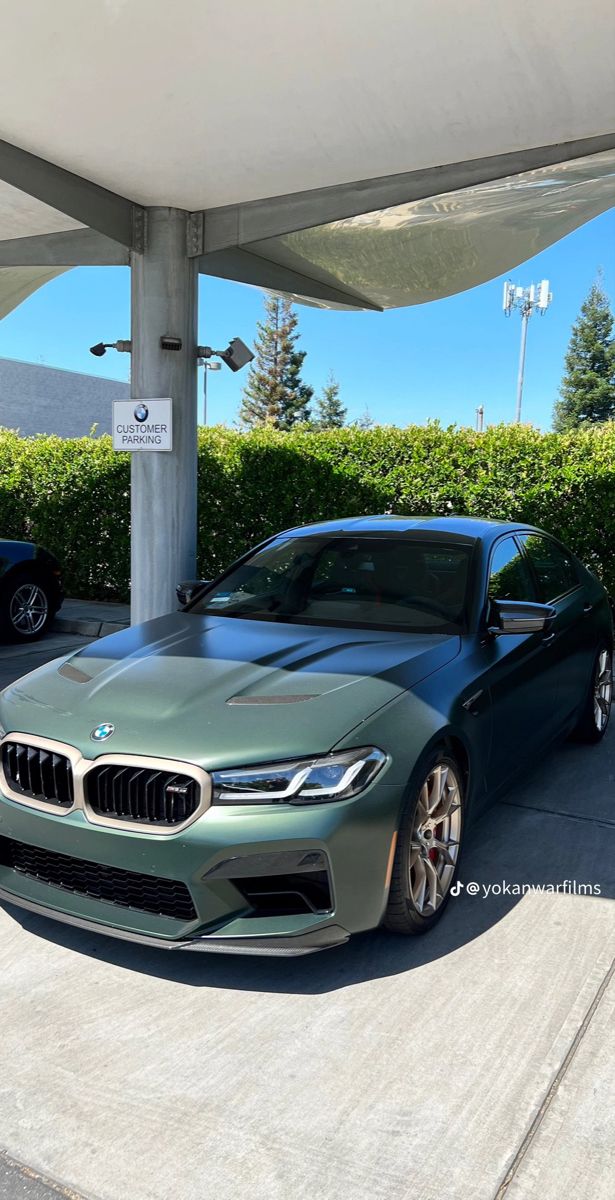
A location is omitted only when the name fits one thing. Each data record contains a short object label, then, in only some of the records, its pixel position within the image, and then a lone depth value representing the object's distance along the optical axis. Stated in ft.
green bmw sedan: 8.96
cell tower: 207.82
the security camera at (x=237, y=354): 25.63
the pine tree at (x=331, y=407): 283.79
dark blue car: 29.12
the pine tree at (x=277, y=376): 261.44
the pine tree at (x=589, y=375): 234.17
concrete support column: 23.52
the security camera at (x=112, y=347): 24.76
